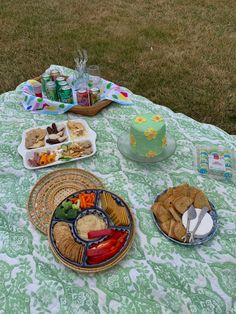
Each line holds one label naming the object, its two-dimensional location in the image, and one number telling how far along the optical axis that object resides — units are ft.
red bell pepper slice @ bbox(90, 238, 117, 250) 4.71
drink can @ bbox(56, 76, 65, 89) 7.71
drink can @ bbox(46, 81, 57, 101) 7.65
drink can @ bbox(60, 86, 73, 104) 7.57
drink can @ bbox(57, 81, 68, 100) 7.61
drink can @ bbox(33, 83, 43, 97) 8.03
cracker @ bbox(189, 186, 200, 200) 5.39
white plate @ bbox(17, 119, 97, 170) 6.35
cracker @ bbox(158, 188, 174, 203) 5.45
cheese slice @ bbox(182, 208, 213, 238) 4.91
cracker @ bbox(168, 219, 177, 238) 4.97
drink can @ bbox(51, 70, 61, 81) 8.00
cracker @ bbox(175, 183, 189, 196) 5.44
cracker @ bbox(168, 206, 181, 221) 5.07
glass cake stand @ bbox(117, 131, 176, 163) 6.25
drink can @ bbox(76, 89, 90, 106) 7.55
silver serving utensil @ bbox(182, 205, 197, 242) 4.89
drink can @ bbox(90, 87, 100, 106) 7.69
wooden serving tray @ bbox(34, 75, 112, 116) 7.56
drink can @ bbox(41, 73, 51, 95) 7.85
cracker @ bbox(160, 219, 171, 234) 5.05
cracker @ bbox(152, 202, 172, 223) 5.18
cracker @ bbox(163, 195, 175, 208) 5.30
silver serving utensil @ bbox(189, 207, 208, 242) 4.88
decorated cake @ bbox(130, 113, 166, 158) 5.85
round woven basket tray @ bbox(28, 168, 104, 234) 5.40
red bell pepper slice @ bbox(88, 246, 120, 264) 4.64
